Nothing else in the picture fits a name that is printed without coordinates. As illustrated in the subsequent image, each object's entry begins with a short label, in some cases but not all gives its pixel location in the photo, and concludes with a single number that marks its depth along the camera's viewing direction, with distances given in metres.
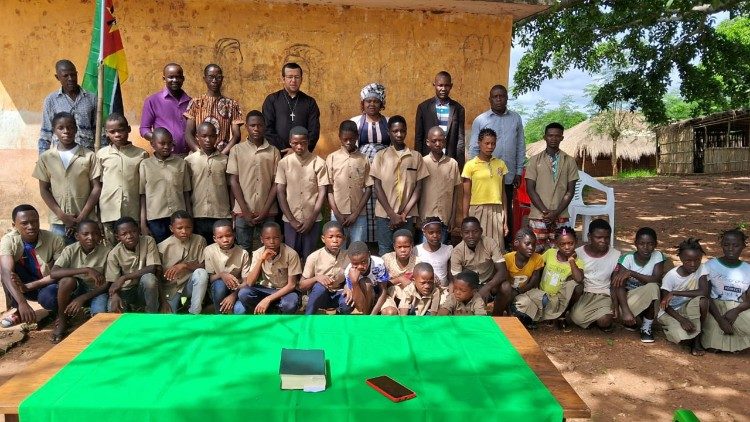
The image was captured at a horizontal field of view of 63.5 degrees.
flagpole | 5.04
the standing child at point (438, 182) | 5.20
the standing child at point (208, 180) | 5.03
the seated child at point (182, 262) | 4.68
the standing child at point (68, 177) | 4.89
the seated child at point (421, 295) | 4.27
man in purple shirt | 5.31
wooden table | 2.17
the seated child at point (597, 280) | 4.75
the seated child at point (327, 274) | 4.61
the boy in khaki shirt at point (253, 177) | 5.07
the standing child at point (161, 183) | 4.90
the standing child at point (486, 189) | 5.30
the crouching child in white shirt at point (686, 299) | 4.41
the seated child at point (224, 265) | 4.64
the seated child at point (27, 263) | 4.51
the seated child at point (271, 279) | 4.61
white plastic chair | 6.72
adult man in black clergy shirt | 5.42
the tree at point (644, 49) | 9.67
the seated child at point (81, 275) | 4.50
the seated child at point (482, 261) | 4.80
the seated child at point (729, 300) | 4.34
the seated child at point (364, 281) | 4.46
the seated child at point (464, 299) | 4.33
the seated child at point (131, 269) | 4.59
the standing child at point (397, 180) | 5.09
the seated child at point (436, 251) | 4.73
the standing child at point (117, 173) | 4.91
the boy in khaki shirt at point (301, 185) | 5.05
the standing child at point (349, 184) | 5.09
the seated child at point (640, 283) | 4.66
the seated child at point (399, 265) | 4.54
